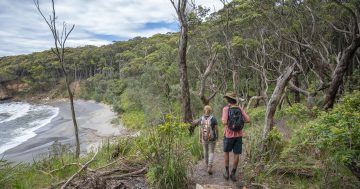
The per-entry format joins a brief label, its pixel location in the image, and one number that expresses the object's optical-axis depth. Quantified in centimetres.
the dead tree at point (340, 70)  859
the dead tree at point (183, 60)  1083
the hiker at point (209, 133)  628
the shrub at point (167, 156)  520
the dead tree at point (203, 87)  1220
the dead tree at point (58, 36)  881
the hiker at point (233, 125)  584
